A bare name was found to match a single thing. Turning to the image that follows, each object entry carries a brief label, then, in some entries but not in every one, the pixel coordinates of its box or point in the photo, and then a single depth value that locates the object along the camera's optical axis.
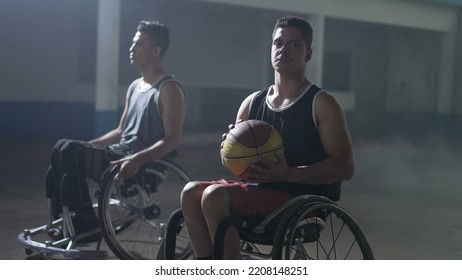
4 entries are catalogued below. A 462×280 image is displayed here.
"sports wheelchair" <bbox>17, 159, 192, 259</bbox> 7.32
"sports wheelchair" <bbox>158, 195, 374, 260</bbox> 5.32
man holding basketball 5.56
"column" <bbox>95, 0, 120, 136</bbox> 14.52
